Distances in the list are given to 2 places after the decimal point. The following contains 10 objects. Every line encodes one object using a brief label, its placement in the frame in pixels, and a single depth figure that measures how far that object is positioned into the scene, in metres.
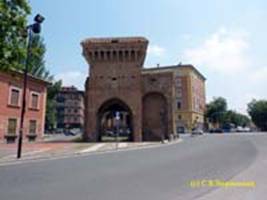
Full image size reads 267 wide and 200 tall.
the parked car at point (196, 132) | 72.64
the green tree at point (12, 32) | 15.59
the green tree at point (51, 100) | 58.00
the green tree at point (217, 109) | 104.74
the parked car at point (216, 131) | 94.06
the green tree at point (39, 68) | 48.01
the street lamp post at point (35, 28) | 20.17
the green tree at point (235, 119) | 111.45
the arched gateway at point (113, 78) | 44.78
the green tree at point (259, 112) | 99.38
